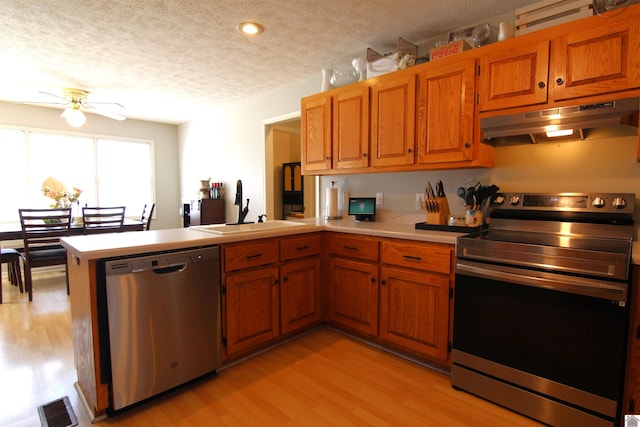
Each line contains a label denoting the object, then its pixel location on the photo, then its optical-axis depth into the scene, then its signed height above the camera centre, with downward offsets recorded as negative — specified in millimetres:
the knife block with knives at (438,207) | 2359 -134
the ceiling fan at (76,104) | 3758 +1073
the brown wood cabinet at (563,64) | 1603 +658
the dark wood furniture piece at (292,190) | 4555 -16
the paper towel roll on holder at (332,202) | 3102 -124
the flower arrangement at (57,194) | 4121 -57
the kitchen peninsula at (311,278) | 1665 -582
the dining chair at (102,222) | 3888 -394
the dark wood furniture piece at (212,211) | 4625 -317
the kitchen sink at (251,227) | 2307 -284
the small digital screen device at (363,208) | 2896 -170
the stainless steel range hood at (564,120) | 1569 +353
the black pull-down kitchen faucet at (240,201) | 2572 -94
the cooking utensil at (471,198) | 2188 -63
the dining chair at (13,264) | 3641 -857
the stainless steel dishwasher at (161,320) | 1635 -699
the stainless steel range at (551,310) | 1449 -588
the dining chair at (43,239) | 3463 -539
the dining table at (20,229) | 3446 -456
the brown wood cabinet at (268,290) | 2092 -693
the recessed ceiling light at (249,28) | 2393 +1180
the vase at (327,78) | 2958 +980
